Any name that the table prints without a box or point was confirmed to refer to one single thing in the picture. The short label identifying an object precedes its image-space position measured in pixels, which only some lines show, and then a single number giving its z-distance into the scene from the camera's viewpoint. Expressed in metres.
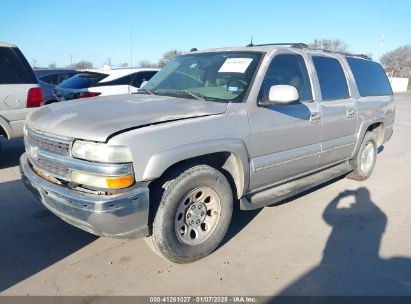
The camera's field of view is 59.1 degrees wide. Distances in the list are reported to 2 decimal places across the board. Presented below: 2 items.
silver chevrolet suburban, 2.73
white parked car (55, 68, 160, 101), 7.71
